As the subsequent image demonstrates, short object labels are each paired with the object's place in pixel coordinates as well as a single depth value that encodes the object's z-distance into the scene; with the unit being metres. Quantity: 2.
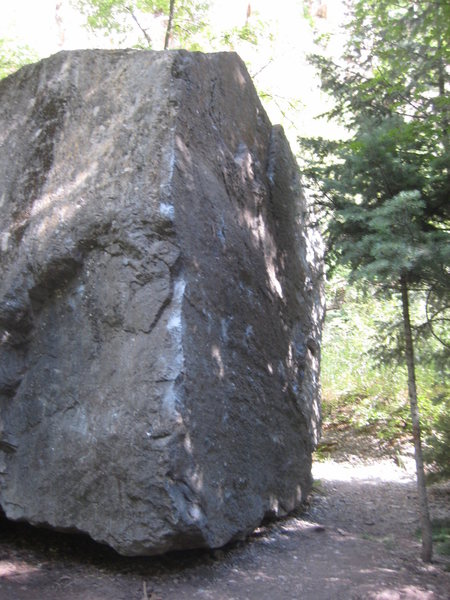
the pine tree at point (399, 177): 4.16
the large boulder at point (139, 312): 3.85
